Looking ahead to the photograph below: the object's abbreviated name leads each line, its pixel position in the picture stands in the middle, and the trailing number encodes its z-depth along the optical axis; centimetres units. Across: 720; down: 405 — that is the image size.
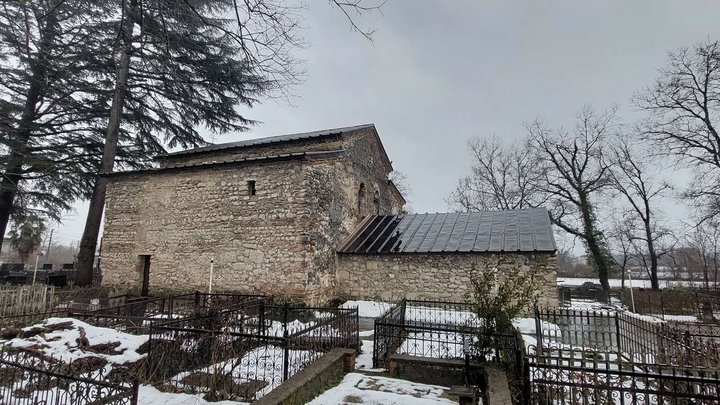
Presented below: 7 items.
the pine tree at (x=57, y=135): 1454
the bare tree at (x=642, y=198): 2584
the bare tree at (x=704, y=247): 2488
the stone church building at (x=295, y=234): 1254
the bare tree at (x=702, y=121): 1833
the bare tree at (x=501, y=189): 2870
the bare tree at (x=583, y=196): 2444
